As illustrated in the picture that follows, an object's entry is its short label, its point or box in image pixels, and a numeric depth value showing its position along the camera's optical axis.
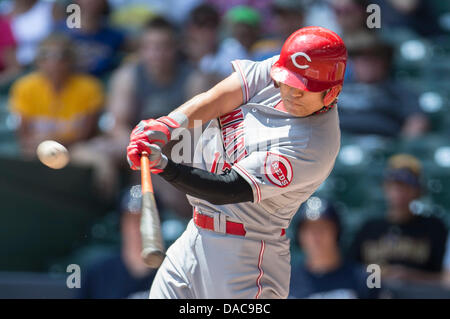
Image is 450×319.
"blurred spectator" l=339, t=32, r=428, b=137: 11.26
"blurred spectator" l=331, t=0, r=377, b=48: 11.73
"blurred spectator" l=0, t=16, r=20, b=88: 12.98
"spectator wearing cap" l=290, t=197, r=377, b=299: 8.87
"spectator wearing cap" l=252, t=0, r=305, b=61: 11.12
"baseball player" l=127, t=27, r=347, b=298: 5.68
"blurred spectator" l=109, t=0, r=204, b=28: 13.00
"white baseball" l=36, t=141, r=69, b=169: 6.01
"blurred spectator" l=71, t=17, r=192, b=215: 10.64
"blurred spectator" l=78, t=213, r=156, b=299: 9.02
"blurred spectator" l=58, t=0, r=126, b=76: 12.23
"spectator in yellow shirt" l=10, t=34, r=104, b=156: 11.23
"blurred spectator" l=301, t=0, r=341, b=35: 12.43
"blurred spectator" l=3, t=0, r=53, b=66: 13.00
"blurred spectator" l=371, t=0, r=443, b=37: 13.08
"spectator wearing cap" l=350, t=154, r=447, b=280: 9.80
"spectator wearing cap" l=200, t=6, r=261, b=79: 11.30
